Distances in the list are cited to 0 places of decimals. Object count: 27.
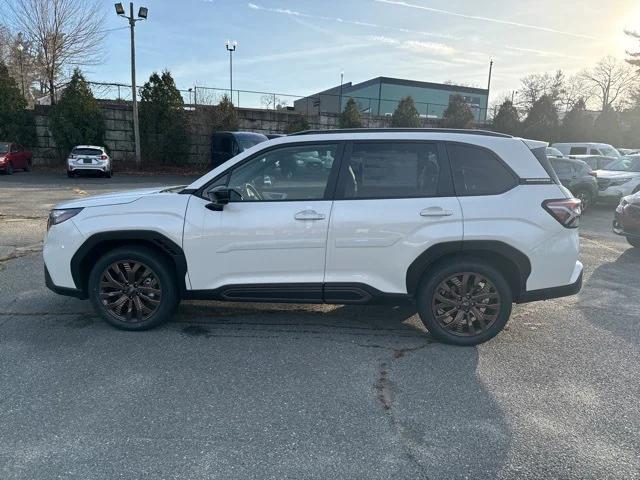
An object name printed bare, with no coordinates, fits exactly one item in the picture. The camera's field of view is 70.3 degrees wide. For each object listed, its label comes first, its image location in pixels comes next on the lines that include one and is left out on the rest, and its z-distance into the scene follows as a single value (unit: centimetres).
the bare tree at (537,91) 4619
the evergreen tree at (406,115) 2931
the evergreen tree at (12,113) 2369
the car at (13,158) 2069
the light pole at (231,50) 3774
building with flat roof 3834
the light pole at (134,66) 2170
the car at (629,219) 771
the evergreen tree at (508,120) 3431
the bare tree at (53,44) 2720
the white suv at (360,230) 391
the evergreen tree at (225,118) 2534
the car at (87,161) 2000
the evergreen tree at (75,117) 2388
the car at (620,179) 1332
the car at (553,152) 1692
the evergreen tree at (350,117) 2869
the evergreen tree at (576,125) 3550
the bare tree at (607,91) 5422
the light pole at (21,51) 2901
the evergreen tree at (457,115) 3219
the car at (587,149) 2136
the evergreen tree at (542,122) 3453
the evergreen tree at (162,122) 2470
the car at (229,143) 1692
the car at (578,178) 1313
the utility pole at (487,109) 3929
